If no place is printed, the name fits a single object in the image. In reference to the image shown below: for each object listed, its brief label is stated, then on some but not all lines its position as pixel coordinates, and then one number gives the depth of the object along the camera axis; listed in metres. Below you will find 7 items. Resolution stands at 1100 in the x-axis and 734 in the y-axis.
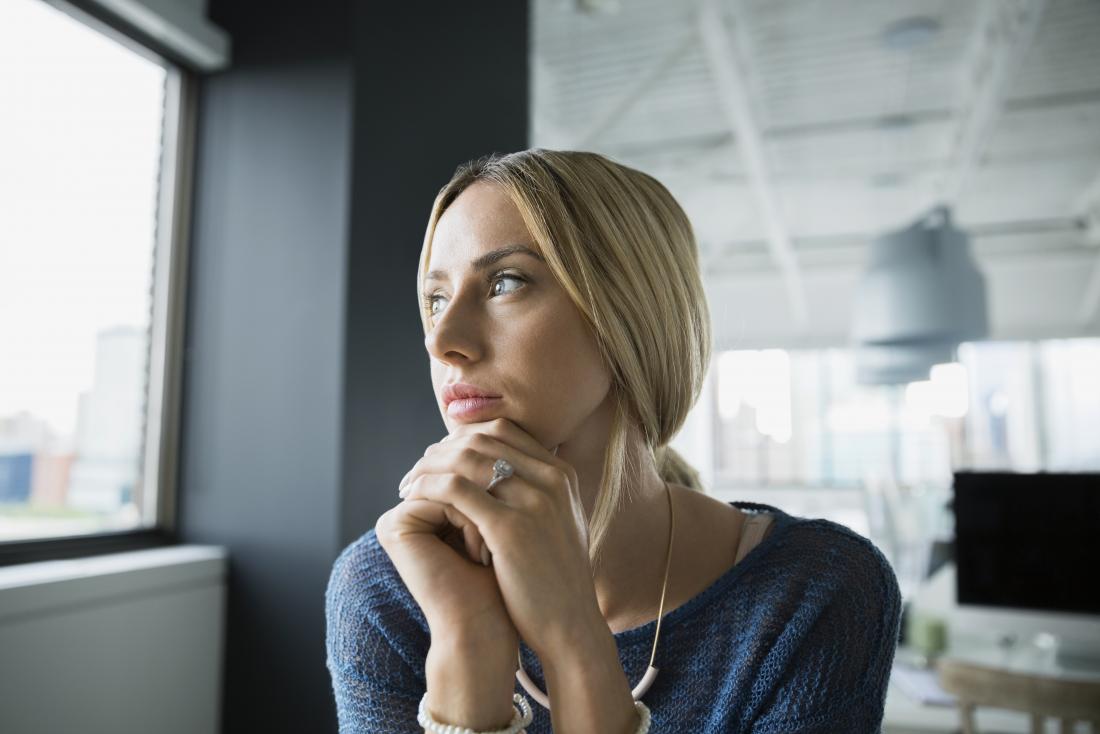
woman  0.92
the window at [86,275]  2.01
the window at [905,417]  10.87
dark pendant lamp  3.52
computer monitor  2.16
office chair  1.70
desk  1.94
